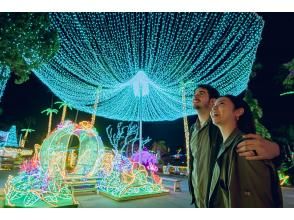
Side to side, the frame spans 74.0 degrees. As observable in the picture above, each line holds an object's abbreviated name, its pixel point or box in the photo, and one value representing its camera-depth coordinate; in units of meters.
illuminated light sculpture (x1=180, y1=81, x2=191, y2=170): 7.81
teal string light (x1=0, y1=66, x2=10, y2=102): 4.59
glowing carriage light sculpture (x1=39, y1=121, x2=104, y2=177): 5.50
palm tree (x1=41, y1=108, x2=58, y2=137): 19.86
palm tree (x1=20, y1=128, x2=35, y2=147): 20.39
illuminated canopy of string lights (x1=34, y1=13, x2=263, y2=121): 3.82
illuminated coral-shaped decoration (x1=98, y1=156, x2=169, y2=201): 5.50
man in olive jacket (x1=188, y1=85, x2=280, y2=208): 1.69
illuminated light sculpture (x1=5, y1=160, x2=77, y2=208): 4.35
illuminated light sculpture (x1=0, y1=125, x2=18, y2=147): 15.04
